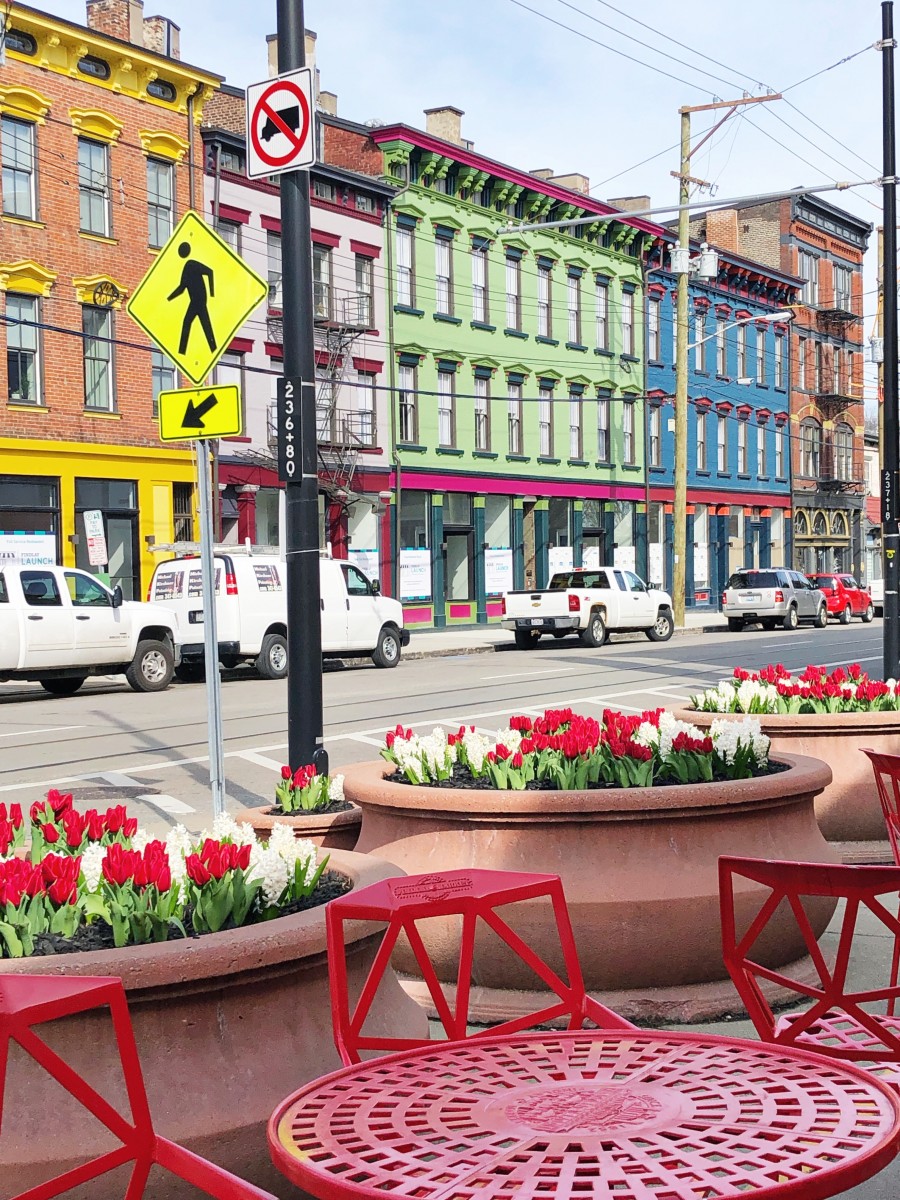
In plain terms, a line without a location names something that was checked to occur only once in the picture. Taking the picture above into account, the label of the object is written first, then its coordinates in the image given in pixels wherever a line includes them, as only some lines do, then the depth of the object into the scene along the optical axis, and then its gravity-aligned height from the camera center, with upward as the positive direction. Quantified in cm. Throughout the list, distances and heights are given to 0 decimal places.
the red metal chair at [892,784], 527 -74
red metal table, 215 -87
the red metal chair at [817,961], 328 -88
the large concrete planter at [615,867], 553 -107
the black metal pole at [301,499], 780 +45
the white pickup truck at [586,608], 3306 -60
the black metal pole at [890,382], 1572 +206
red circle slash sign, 808 +251
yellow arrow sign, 759 +89
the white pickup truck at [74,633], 2064 -62
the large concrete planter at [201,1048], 337 -111
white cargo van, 2386 -36
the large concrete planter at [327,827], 649 -104
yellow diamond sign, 761 +149
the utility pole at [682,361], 3722 +553
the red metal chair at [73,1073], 255 -81
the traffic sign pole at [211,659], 727 -35
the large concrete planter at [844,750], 827 -97
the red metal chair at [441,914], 331 -78
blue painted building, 5203 +578
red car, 4591 -64
